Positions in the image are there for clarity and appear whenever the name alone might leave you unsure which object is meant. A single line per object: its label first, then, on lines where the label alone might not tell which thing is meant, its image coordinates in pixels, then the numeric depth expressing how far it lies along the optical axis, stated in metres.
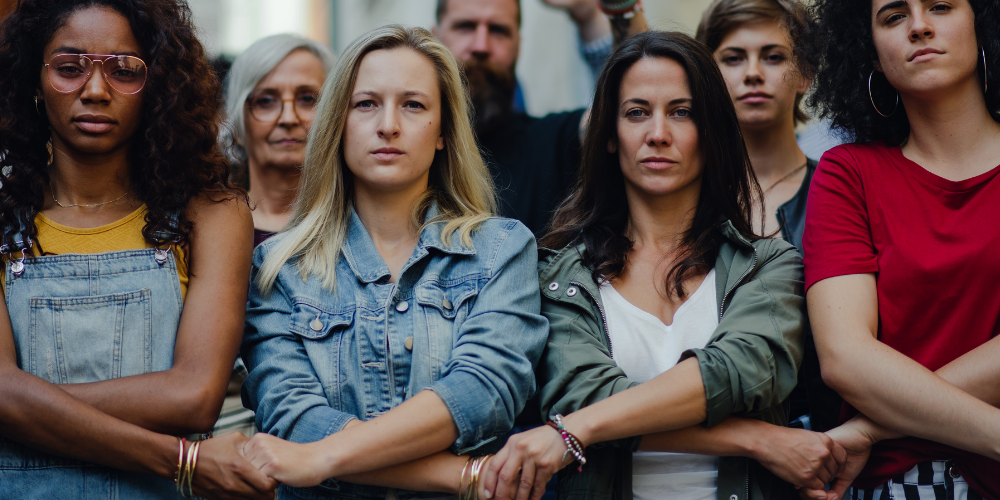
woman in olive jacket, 2.27
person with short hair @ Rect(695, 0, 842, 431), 3.28
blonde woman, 2.22
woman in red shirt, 2.21
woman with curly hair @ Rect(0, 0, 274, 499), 2.20
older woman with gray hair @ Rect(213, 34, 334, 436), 3.79
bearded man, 3.55
